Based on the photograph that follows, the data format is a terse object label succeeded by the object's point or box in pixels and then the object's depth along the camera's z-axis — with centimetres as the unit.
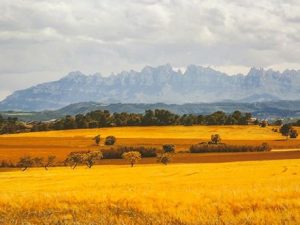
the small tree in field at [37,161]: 11007
